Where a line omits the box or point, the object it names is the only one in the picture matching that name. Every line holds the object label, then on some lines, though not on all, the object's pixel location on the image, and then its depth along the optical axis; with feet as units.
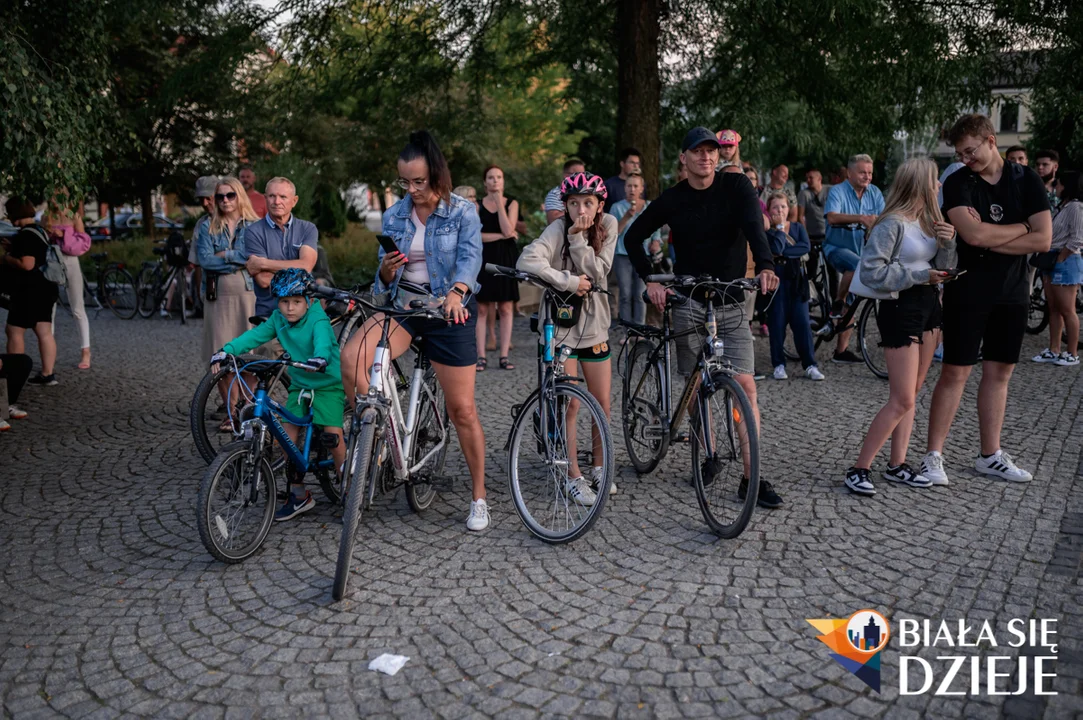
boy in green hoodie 16.52
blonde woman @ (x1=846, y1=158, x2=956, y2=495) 17.61
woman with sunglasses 23.57
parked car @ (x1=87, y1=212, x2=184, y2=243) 113.18
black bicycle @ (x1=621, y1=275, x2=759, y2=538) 15.24
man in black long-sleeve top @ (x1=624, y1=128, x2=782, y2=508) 16.84
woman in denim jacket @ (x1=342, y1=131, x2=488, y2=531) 15.40
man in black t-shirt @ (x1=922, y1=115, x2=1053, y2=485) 17.54
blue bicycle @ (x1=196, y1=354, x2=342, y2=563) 14.46
